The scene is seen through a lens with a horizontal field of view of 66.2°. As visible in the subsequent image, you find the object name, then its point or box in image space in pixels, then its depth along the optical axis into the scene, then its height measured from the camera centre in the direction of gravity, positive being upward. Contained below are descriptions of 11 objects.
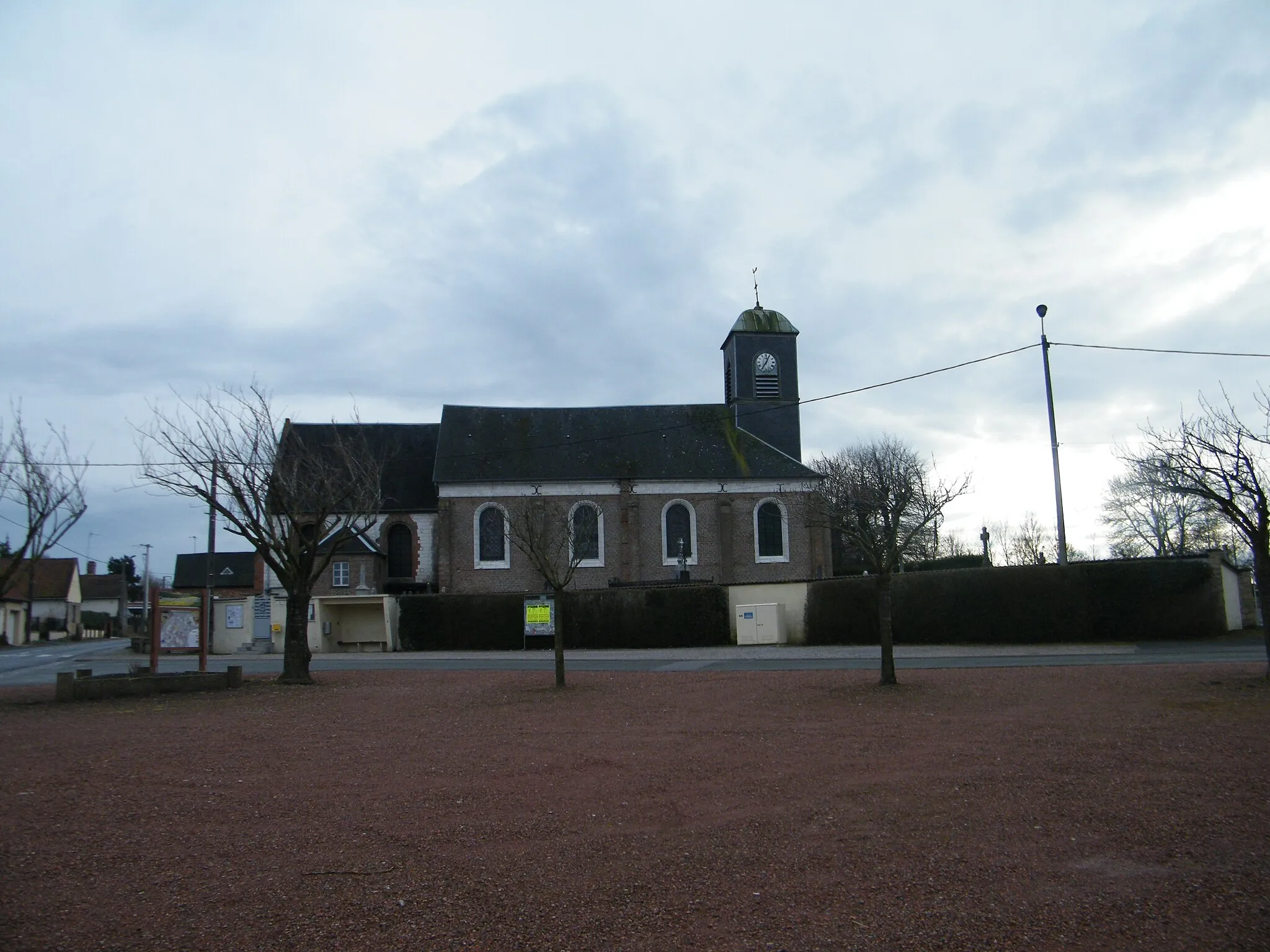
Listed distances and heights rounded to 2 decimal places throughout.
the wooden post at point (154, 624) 17.81 -0.21
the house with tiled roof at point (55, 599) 64.44 +1.20
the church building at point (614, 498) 44.41 +4.60
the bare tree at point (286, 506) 18.23 +1.98
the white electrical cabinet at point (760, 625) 28.95 -1.00
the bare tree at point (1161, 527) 44.16 +2.54
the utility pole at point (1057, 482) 24.66 +2.54
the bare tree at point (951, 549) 66.75 +2.56
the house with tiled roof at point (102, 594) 90.06 +1.93
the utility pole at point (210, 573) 18.62 +1.13
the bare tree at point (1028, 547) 64.45 +2.44
